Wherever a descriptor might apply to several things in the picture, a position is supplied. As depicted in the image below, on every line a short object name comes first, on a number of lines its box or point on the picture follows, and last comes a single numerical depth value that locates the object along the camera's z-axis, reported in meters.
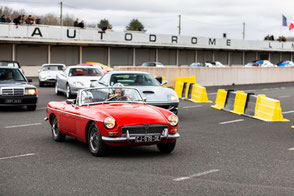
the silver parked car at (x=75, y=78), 22.02
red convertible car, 8.74
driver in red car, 10.14
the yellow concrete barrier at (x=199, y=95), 22.30
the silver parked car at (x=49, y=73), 31.03
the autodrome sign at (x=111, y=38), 44.16
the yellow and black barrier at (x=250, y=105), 15.86
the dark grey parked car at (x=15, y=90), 17.16
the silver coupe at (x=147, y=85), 14.30
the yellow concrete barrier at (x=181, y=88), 24.33
